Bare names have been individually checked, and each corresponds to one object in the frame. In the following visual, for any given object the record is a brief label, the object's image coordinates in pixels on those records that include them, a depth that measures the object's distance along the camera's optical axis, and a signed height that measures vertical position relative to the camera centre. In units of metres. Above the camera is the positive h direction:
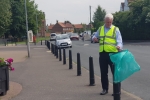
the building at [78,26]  185.31 +2.45
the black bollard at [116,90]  6.20 -1.17
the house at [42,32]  130.05 -0.65
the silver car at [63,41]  35.09 -1.20
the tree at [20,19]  68.12 +2.48
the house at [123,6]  92.97 +7.44
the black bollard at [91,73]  9.28 -1.25
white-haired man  7.63 -0.27
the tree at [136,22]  44.12 +1.18
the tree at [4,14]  47.06 +2.53
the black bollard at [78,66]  11.31 -1.29
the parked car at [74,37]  65.85 -1.39
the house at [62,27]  162.00 +1.66
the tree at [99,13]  99.44 +5.18
